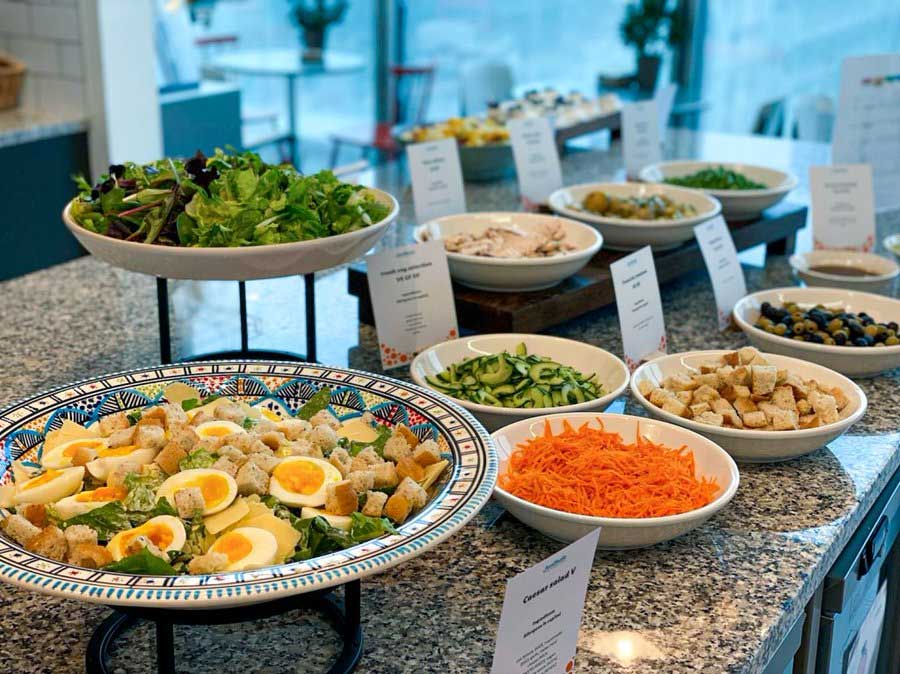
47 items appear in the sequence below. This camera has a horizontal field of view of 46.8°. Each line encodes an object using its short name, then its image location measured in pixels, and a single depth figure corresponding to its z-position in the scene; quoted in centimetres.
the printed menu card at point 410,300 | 153
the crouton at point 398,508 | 91
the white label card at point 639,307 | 152
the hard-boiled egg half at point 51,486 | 90
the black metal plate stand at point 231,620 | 83
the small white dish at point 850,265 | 196
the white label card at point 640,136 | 268
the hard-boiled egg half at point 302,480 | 92
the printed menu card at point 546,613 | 84
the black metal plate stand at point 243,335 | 143
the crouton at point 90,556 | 82
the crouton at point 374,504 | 91
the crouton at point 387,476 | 95
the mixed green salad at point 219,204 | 131
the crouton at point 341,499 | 91
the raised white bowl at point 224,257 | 125
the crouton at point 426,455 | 97
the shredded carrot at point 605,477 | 110
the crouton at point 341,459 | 98
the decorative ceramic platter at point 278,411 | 74
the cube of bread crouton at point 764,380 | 133
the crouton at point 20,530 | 84
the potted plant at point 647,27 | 493
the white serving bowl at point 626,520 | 106
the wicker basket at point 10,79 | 334
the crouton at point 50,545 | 82
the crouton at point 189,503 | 88
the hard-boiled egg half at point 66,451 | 96
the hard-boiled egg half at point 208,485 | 90
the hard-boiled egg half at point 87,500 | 89
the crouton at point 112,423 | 103
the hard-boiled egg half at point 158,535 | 84
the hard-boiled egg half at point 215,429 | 101
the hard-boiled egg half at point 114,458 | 94
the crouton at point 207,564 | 82
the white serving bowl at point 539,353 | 139
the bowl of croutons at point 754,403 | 128
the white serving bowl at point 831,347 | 156
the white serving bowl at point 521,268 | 164
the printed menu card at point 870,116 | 250
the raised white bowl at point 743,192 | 217
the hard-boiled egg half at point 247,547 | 83
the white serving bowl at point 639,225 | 190
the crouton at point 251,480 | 92
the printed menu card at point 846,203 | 219
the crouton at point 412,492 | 92
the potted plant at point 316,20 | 642
